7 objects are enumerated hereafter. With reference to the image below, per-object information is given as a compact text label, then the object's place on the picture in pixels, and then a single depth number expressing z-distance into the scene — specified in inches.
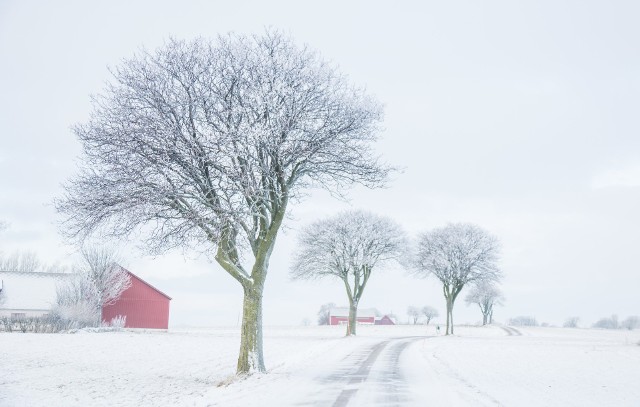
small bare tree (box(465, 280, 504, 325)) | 4438.0
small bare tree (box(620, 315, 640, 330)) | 5619.1
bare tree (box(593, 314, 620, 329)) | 6537.4
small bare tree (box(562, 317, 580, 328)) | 6515.8
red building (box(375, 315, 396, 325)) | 6071.4
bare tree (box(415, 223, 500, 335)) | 2246.6
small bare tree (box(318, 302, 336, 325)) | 6099.9
